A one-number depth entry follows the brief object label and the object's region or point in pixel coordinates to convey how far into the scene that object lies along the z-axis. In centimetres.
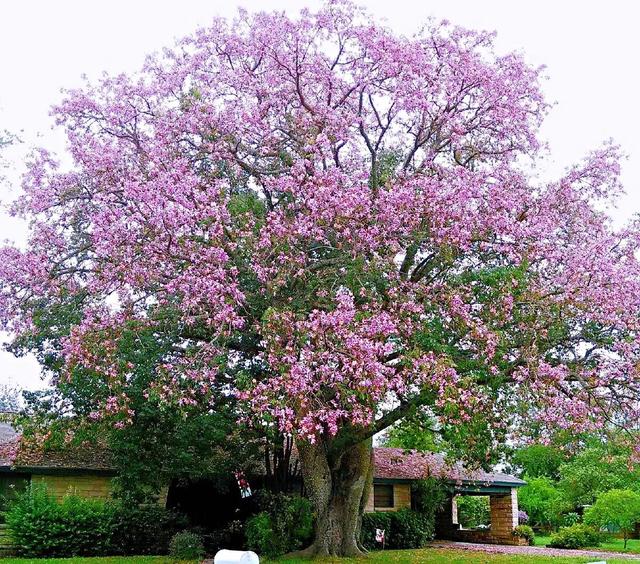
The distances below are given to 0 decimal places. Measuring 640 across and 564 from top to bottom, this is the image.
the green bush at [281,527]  1580
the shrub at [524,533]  2547
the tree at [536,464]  3719
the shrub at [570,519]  2980
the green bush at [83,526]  1575
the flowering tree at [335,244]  1183
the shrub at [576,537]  2322
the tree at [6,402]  3955
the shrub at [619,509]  2350
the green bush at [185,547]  1532
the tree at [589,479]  2684
